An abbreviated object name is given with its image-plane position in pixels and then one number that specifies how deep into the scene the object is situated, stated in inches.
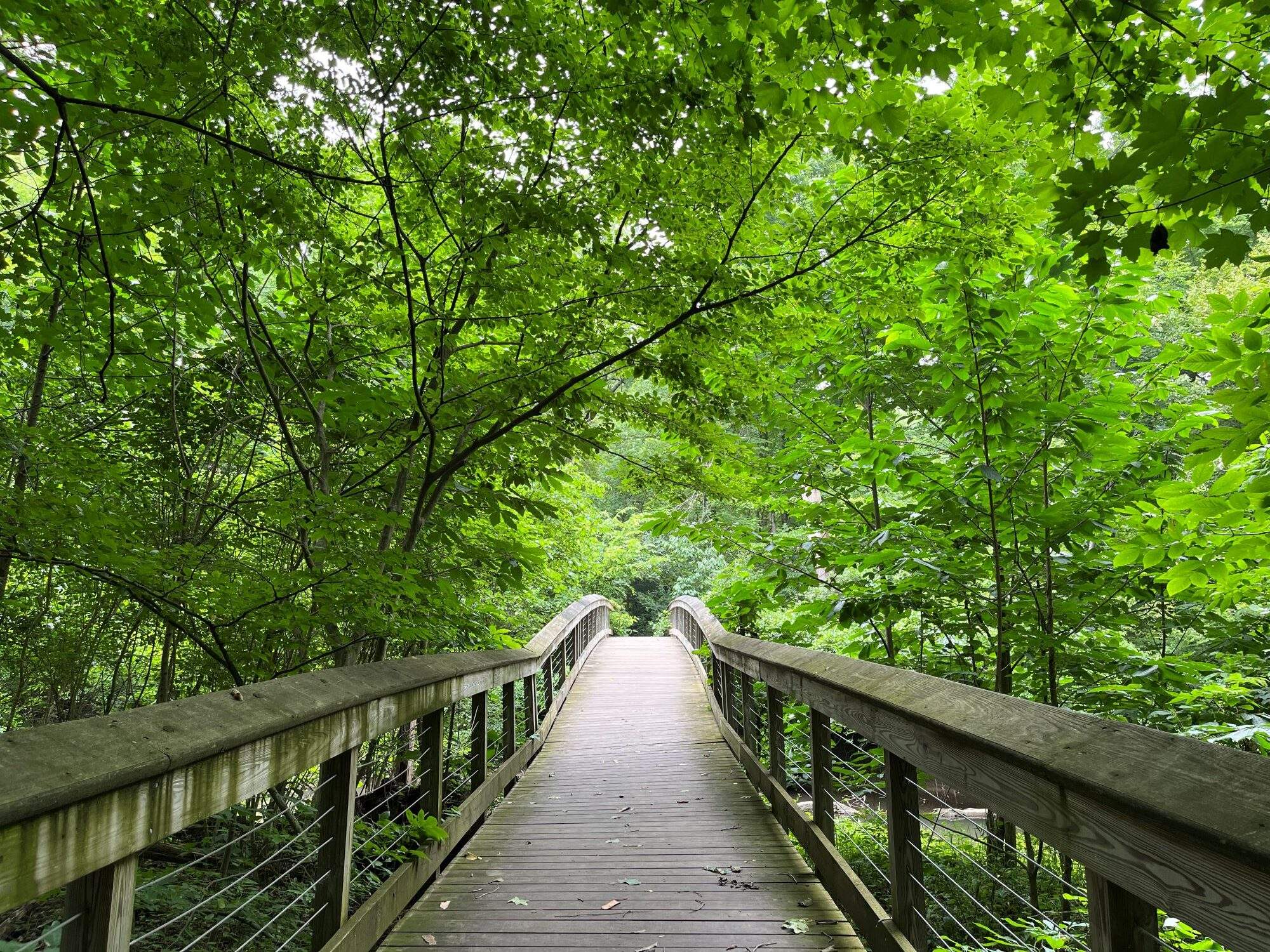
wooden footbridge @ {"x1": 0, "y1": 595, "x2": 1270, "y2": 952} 44.1
